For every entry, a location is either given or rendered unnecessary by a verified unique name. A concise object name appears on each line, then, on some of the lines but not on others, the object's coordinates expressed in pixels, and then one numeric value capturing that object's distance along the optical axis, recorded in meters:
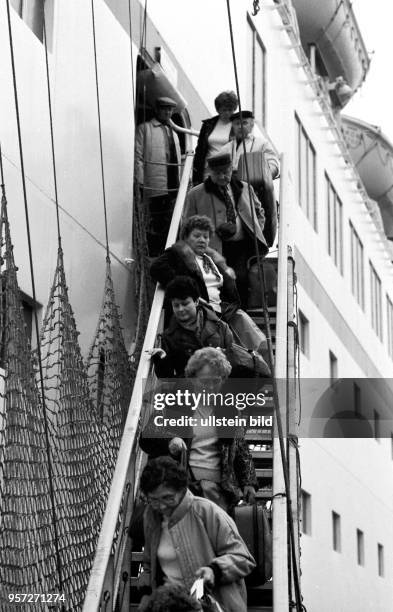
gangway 6.83
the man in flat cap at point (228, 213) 10.05
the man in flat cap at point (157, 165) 12.28
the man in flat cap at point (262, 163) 11.02
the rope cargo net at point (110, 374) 9.73
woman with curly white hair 7.10
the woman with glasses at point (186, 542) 6.14
